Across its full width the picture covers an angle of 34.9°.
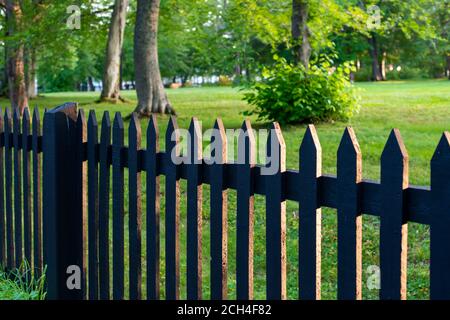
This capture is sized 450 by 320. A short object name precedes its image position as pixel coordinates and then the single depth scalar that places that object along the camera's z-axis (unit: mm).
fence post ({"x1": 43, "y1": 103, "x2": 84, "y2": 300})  4367
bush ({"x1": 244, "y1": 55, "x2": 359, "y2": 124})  14008
